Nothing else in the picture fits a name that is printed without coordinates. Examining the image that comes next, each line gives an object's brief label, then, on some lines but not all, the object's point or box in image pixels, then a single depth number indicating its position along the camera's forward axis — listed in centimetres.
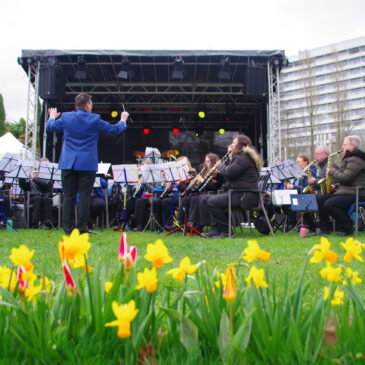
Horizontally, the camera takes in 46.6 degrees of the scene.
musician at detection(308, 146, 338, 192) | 732
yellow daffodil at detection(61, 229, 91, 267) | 110
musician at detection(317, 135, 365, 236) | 636
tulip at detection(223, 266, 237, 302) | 110
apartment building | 6450
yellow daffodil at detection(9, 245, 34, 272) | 118
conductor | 574
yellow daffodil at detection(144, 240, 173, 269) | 106
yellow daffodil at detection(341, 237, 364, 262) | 117
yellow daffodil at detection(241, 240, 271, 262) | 114
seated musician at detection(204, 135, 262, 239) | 624
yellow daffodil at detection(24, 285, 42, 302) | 124
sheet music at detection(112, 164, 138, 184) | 816
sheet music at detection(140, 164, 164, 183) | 780
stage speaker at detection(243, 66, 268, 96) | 1245
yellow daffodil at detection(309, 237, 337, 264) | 116
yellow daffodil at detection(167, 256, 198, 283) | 115
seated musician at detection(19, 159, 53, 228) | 905
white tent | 1811
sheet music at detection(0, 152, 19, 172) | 863
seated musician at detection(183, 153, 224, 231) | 698
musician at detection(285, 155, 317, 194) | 852
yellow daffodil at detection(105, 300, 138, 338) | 96
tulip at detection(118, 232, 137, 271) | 120
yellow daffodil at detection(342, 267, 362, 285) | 126
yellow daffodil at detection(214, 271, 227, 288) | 130
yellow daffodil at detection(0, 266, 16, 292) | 131
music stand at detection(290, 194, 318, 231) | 673
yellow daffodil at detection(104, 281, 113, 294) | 137
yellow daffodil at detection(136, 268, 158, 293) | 107
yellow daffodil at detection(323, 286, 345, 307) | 127
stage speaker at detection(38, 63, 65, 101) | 1225
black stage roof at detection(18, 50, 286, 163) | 1242
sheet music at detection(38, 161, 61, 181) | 862
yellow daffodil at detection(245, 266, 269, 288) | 120
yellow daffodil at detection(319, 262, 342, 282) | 121
